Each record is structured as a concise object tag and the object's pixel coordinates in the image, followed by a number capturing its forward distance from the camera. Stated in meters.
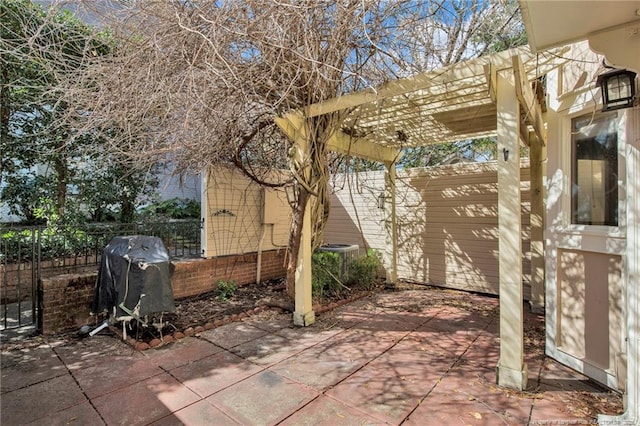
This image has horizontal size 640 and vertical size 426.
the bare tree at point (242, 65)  3.31
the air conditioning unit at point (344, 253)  6.32
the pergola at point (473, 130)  2.98
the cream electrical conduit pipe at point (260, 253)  6.71
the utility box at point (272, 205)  6.91
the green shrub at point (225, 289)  5.72
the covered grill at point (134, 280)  3.68
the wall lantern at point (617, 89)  2.58
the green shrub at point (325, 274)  5.55
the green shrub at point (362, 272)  6.53
